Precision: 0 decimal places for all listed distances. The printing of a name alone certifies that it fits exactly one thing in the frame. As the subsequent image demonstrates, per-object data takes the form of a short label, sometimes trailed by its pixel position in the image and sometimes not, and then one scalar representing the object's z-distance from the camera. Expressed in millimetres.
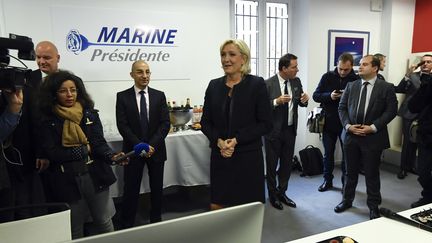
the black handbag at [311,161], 4445
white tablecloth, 3246
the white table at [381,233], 1241
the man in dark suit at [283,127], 3285
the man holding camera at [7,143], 1546
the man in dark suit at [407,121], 4305
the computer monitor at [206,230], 558
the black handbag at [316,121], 3793
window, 4504
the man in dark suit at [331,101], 3570
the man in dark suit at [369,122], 2869
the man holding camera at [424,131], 2975
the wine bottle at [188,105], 3596
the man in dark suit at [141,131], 2803
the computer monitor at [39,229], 1142
